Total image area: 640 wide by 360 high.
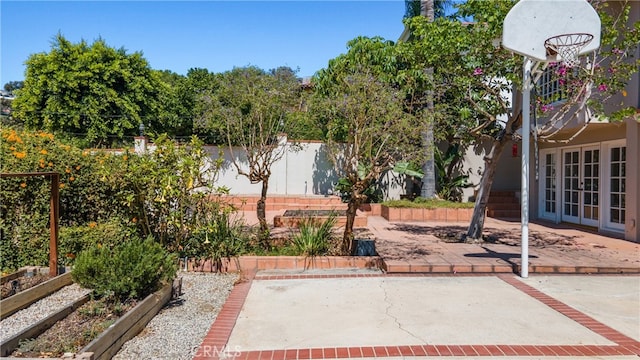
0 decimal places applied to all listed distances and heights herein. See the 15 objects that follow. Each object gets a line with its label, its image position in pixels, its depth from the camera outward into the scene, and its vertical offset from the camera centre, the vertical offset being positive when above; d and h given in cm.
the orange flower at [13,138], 651 +58
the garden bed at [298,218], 1137 -113
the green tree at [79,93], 1930 +376
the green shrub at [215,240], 705 -105
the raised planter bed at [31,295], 470 -137
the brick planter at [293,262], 713 -141
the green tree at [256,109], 833 +133
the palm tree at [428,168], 1211 +23
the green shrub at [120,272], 478 -104
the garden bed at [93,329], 363 -142
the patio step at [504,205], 1485 -105
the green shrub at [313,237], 740 -108
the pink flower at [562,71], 785 +188
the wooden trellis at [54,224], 572 -62
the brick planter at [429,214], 1329 -119
